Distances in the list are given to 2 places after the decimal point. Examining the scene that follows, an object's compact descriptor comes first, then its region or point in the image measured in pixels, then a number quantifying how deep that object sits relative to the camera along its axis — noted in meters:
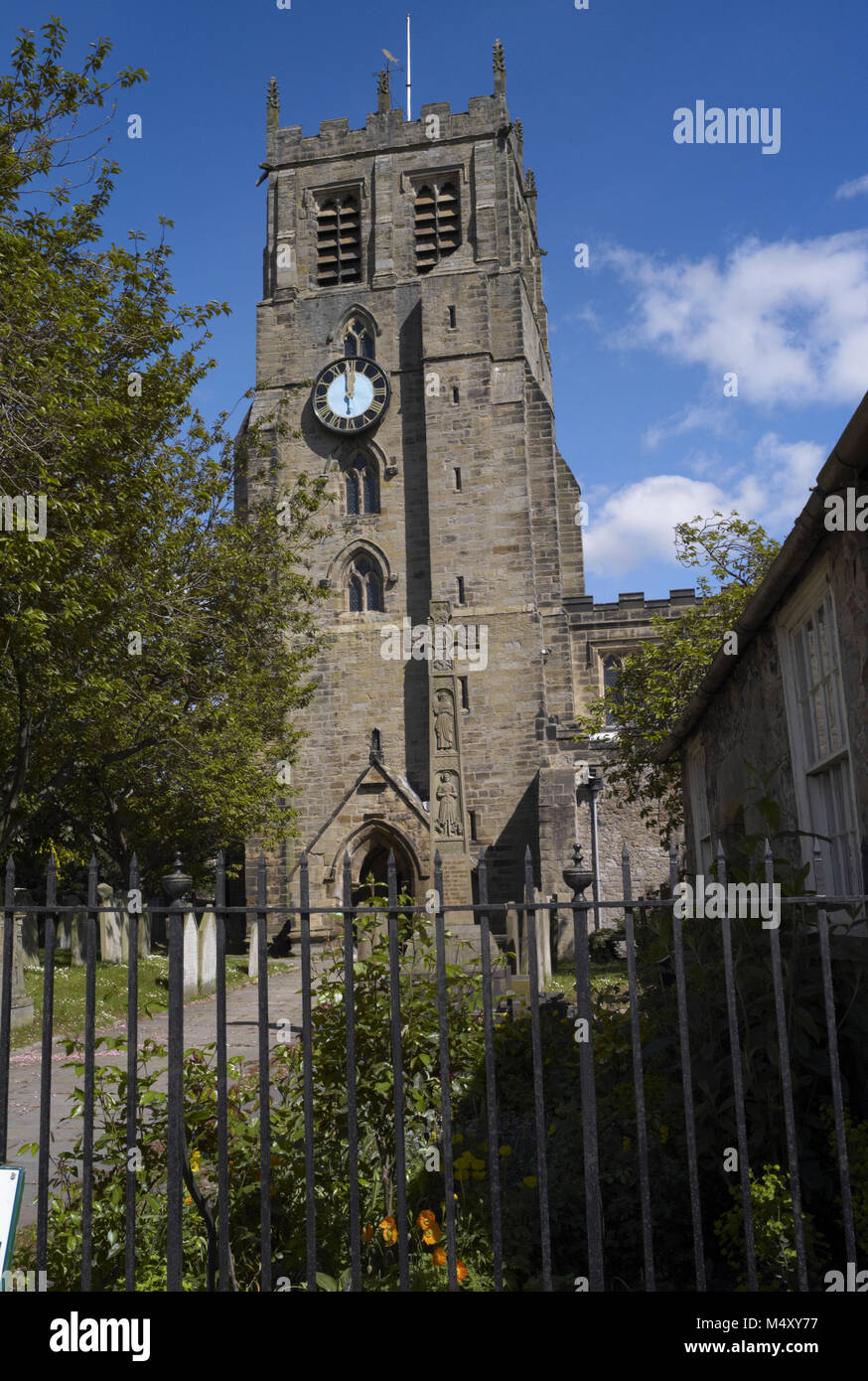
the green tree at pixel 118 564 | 9.36
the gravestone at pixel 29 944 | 15.22
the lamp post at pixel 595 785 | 20.88
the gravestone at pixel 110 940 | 18.58
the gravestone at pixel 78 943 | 17.78
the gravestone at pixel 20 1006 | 12.57
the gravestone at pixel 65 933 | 18.93
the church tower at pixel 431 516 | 27.41
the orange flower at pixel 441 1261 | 4.46
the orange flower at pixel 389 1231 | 4.59
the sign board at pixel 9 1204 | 3.64
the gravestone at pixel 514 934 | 15.74
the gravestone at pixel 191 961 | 16.45
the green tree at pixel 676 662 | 17.50
